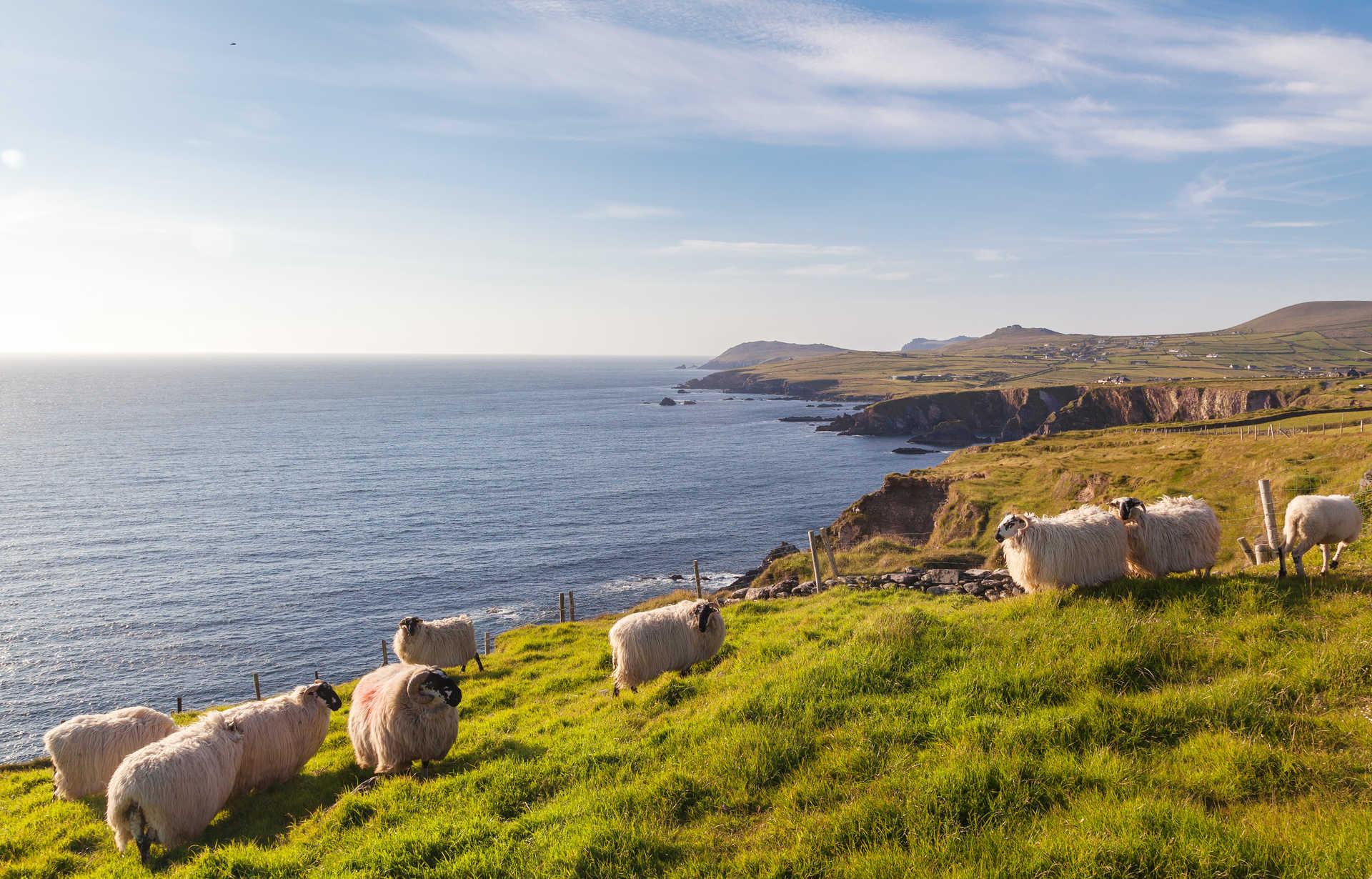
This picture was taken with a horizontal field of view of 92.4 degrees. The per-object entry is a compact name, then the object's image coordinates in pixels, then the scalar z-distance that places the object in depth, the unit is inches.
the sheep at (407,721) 420.5
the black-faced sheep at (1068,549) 468.8
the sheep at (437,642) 778.8
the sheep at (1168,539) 485.1
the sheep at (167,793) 379.6
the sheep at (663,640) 546.0
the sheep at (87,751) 494.0
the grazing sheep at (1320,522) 498.9
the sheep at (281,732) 446.0
